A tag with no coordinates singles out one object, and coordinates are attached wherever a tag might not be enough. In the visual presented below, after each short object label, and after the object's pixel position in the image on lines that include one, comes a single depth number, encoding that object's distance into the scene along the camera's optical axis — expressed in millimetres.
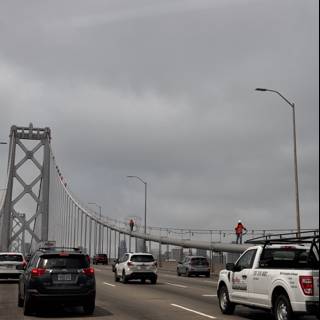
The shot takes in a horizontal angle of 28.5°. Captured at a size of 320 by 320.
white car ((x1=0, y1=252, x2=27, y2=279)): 30719
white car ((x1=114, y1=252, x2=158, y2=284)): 30766
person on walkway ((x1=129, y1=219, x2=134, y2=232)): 74562
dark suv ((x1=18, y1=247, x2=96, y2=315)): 15281
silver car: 42344
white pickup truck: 12250
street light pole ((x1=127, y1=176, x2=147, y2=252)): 70000
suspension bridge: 77812
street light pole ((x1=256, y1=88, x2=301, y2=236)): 31234
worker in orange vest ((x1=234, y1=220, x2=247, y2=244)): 39719
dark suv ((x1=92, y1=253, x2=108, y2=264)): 75125
